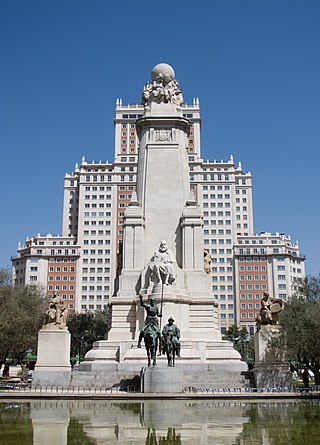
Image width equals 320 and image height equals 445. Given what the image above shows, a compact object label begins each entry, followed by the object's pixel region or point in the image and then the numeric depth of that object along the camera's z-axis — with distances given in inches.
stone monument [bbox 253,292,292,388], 1119.6
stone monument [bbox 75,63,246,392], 1228.5
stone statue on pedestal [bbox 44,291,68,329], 1227.2
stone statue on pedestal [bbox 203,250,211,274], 1454.2
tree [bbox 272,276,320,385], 1139.3
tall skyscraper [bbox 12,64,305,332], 4849.9
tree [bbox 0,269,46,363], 1524.4
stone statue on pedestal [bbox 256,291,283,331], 1200.8
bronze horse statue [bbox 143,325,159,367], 977.5
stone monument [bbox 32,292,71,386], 1160.8
